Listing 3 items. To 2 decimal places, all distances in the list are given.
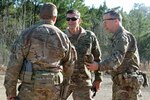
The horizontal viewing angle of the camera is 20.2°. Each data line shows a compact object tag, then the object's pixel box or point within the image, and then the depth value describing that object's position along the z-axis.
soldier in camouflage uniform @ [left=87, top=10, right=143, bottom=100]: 5.53
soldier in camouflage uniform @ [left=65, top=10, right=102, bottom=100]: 6.41
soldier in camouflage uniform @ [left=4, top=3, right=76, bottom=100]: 4.74
